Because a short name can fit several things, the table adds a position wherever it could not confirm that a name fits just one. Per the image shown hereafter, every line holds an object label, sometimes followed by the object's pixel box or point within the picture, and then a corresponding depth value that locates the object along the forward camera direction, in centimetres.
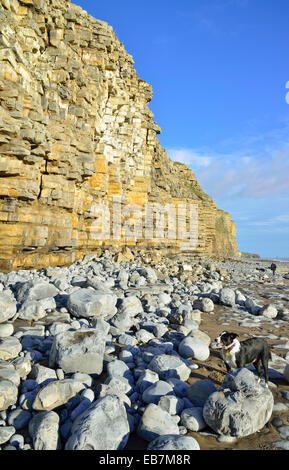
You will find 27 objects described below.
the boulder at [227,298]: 738
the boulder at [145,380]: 289
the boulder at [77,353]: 309
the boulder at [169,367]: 320
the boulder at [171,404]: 253
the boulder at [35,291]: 503
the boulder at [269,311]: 665
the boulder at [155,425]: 226
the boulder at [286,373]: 351
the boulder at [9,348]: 320
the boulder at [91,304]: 473
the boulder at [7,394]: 241
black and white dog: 344
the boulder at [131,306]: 520
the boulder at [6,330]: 371
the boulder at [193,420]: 244
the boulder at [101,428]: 202
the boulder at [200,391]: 279
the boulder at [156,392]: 267
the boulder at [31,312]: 445
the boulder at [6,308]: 401
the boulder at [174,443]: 201
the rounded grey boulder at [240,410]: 236
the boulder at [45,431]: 204
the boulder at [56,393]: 240
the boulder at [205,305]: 672
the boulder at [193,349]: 390
